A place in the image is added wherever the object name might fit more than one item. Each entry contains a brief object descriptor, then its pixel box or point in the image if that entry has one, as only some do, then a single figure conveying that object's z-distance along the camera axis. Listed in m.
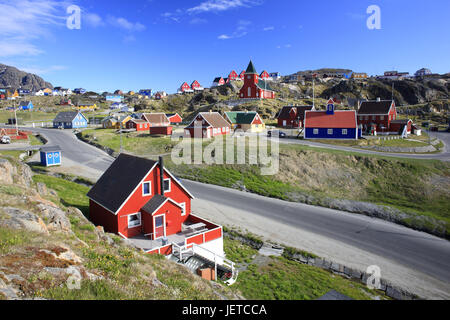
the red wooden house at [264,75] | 141.23
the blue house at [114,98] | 175.00
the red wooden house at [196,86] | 146.38
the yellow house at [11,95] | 163.25
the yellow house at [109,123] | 75.96
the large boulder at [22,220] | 11.22
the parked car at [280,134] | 57.00
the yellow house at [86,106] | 135.16
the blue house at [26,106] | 129.68
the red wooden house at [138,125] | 68.38
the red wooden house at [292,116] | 68.56
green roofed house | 64.50
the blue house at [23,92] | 184.35
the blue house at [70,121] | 81.28
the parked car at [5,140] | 55.64
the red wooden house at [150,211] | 19.36
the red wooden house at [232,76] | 136.38
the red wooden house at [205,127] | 54.31
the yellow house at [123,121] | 71.62
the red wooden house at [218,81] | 139.25
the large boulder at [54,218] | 13.16
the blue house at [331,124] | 52.38
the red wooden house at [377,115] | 61.97
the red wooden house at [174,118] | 83.53
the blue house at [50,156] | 40.19
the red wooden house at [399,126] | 60.35
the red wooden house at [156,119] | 71.90
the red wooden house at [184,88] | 143.00
